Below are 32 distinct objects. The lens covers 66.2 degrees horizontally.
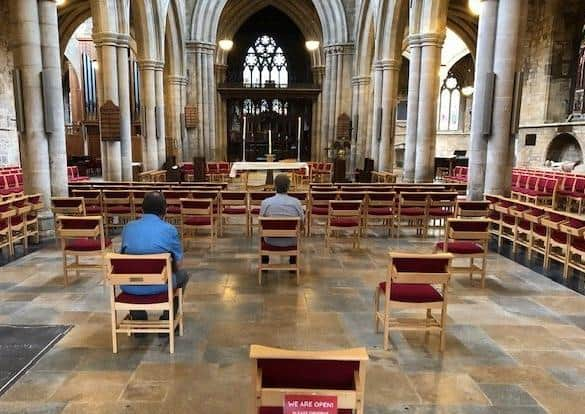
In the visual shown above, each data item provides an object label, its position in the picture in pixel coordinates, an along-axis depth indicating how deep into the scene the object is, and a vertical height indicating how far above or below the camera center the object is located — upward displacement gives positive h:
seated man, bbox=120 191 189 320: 4.22 -0.82
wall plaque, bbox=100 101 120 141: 13.34 +0.89
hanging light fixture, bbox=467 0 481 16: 19.58 +7.03
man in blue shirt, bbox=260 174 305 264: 6.44 -0.73
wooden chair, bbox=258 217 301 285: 6.04 -1.07
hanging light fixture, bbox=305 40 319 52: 23.90 +5.84
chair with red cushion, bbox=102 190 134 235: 9.02 -1.03
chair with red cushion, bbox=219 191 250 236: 9.07 -0.99
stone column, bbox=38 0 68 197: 8.72 +1.52
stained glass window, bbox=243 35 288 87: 32.06 +6.44
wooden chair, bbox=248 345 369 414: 2.02 -1.04
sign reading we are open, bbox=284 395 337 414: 1.96 -1.09
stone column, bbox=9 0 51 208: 8.55 +1.35
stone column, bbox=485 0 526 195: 8.80 +1.62
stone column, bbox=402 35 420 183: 14.53 +0.97
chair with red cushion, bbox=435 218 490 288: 6.14 -1.08
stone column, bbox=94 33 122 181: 13.43 +2.08
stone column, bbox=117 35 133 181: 13.88 +1.49
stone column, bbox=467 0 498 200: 9.09 +1.71
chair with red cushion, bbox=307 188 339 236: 8.73 -0.98
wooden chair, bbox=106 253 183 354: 3.99 -1.16
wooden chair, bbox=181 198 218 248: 7.96 -1.05
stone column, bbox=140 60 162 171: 17.70 +1.54
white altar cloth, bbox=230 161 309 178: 14.13 -0.39
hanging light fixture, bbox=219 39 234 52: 23.14 +5.64
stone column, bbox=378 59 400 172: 17.56 +1.93
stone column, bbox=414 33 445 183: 13.68 +1.57
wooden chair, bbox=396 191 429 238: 9.14 -1.02
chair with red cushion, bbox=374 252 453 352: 4.18 -1.16
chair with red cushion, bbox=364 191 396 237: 9.05 -1.00
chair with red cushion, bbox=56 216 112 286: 5.93 -1.11
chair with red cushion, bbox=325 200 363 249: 7.79 -1.13
